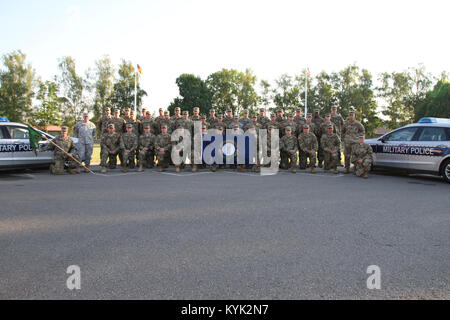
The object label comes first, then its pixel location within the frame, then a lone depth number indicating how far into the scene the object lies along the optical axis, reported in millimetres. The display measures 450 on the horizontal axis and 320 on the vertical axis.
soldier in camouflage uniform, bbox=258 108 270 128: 13859
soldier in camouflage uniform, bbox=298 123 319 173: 12828
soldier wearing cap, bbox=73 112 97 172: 12641
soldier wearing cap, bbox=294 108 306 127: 13984
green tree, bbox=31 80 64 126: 37688
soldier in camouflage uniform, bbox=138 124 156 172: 12727
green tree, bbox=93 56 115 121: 58656
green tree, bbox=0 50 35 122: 55188
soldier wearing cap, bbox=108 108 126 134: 13172
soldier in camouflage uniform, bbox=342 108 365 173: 12703
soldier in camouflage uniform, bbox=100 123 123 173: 12516
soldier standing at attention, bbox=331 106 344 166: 14102
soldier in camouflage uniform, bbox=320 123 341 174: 12469
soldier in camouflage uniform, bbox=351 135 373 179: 11148
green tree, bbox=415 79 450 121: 54406
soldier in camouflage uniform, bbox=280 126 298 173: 12539
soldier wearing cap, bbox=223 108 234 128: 13868
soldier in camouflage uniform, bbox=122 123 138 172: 12790
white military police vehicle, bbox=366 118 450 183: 10141
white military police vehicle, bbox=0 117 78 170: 10839
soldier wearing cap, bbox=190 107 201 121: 13883
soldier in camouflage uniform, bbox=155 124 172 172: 12503
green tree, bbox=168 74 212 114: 60969
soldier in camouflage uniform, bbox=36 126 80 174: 11539
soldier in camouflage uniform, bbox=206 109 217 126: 13862
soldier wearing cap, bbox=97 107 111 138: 13227
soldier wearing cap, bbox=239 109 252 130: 13816
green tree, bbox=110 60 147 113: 60750
